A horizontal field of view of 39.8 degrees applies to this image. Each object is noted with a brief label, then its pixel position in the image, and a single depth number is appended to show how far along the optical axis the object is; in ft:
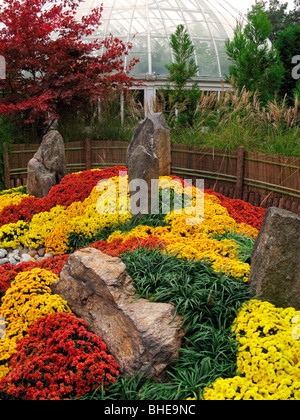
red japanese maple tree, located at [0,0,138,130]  33.63
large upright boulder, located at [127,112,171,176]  22.04
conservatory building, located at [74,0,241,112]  51.52
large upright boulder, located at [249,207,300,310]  11.66
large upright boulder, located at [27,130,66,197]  27.94
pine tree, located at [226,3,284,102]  40.24
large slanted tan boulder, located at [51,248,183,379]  10.96
